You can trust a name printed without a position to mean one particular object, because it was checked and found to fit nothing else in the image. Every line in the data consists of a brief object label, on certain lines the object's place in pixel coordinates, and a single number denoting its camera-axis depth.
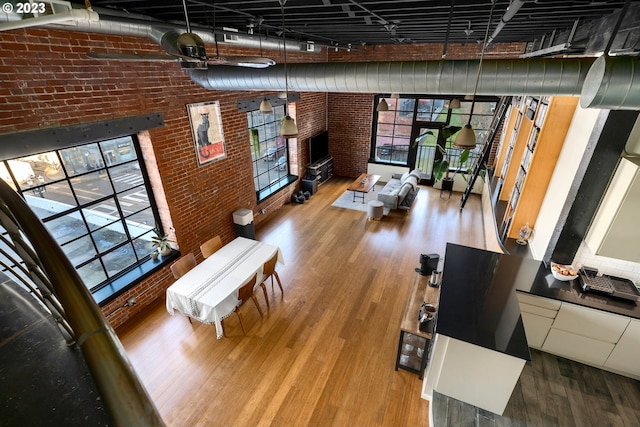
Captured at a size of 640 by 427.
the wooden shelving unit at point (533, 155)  3.93
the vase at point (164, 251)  4.68
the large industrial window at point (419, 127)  8.12
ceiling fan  2.21
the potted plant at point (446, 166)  7.64
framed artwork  4.67
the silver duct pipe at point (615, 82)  2.06
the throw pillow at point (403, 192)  7.27
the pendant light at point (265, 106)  5.09
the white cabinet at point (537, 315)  3.33
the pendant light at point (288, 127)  3.96
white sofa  7.29
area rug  7.82
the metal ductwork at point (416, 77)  3.07
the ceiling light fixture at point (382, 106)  7.43
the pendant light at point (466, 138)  3.43
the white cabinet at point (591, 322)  3.08
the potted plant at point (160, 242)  4.64
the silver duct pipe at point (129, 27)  1.47
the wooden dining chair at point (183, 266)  4.14
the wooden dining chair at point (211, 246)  4.57
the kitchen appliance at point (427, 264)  4.25
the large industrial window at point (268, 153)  6.56
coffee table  7.84
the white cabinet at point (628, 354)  3.04
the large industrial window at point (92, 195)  3.28
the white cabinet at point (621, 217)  2.71
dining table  3.67
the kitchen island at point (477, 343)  2.69
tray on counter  3.19
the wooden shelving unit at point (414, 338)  3.28
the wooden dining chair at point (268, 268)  4.31
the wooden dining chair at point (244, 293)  3.82
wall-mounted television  8.59
